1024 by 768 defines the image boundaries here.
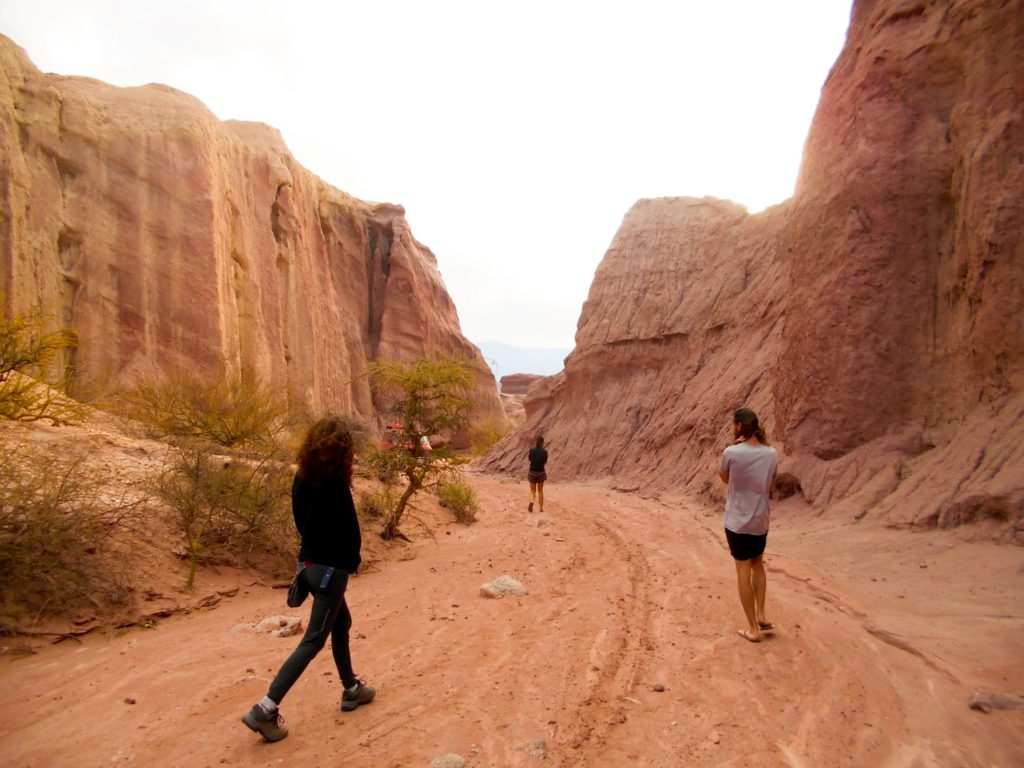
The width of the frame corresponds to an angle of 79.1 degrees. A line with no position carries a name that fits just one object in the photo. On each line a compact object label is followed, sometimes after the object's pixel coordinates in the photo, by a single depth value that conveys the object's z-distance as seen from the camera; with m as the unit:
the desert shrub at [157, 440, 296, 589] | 6.67
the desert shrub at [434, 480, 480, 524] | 11.91
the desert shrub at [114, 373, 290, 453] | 11.47
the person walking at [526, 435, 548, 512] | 12.91
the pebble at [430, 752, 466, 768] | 3.04
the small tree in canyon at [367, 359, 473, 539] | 9.74
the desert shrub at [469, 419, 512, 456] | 35.35
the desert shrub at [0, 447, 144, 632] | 5.04
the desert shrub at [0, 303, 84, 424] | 7.55
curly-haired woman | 3.53
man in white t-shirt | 4.69
